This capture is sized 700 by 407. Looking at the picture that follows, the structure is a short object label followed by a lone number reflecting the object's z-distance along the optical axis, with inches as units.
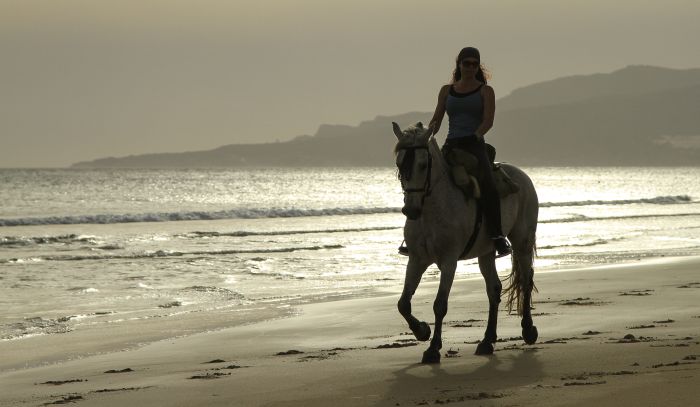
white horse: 776.9
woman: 859.4
